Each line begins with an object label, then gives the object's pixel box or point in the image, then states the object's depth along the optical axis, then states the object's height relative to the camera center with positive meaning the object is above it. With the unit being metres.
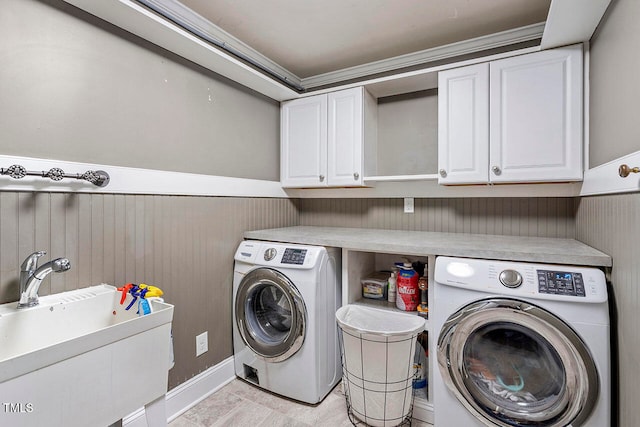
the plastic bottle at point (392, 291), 2.06 -0.54
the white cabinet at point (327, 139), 2.35 +0.58
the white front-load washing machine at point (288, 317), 1.87 -0.70
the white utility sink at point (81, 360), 0.83 -0.47
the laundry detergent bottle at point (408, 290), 1.89 -0.49
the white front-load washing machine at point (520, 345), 1.23 -0.60
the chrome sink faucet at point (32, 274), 1.19 -0.24
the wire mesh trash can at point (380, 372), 1.58 -0.85
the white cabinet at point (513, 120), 1.72 +0.54
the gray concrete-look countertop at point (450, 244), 1.39 -0.19
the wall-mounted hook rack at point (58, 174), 1.19 +0.16
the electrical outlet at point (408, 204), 2.46 +0.05
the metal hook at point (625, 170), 0.94 +0.12
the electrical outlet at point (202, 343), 1.97 -0.85
